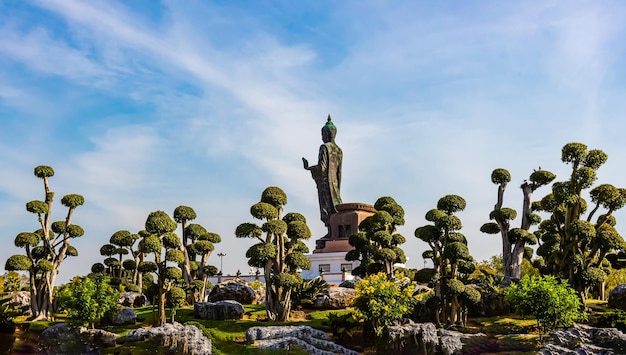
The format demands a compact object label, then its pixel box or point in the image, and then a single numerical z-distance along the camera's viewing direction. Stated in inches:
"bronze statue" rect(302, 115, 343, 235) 2335.1
